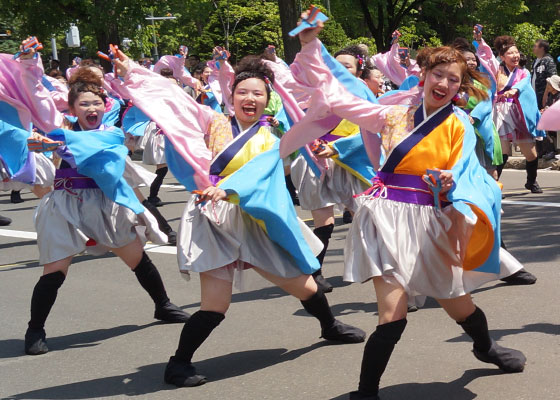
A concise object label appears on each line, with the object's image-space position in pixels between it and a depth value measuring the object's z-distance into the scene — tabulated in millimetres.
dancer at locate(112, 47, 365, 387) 5078
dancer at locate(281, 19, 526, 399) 4340
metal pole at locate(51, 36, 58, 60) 38847
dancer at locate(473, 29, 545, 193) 11172
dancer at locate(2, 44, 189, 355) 6023
